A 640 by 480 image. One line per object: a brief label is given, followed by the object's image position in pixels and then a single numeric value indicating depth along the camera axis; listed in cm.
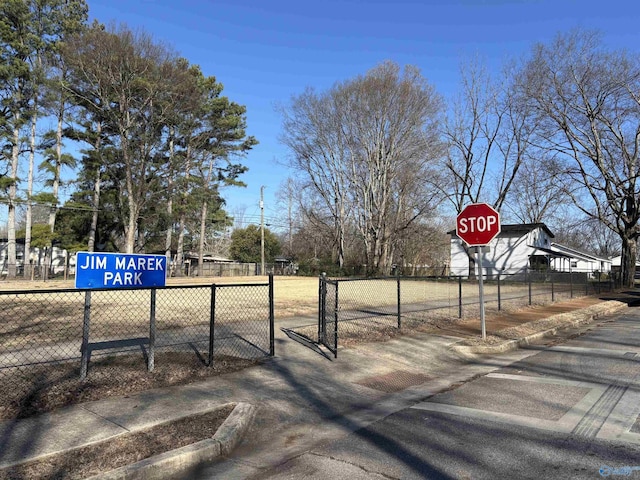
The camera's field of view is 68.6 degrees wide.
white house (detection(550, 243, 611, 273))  5844
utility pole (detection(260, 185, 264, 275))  6026
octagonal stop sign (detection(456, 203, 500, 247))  1022
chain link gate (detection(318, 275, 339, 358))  870
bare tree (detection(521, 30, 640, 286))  3219
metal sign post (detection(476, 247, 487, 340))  1024
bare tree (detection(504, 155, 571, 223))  3519
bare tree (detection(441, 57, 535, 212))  3797
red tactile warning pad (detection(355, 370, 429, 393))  694
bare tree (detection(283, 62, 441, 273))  4072
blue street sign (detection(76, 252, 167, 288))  587
